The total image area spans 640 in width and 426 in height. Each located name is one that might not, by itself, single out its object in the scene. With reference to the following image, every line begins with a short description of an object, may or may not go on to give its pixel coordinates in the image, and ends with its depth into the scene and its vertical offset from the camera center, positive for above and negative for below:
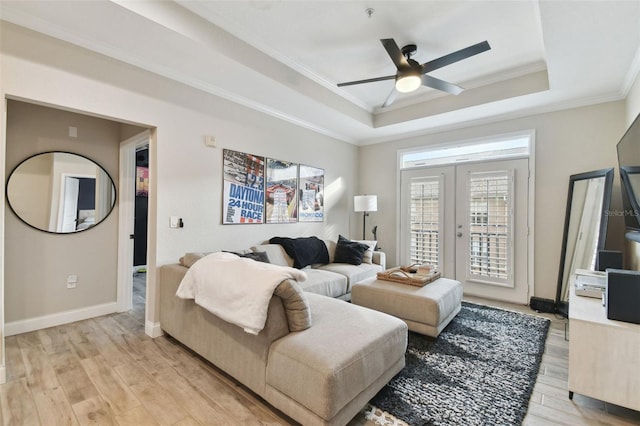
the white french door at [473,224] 3.87 -0.11
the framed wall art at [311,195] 4.41 +0.33
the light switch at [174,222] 2.86 -0.10
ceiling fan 2.37 +1.41
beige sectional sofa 1.46 -0.85
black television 2.09 +0.46
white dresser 1.65 -0.86
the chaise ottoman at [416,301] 2.63 -0.85
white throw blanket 1.66 -0.49
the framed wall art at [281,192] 3.88 +0.32
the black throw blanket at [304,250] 3.70 -0.48
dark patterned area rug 1.73 -1.20
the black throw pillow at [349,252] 4.10 -0.54
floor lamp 4.80 +0.21
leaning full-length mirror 3.04 -0.06
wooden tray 2.96 -0.67
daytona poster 3.38 +0.33
